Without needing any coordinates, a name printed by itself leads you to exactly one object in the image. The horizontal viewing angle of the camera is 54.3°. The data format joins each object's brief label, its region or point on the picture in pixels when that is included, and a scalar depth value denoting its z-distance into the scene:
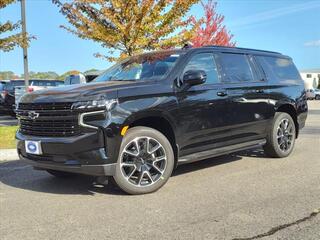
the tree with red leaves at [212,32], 17.72
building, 57.84
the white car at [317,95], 37.53
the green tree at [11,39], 7.80
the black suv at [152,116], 3.45
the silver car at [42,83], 13.44
